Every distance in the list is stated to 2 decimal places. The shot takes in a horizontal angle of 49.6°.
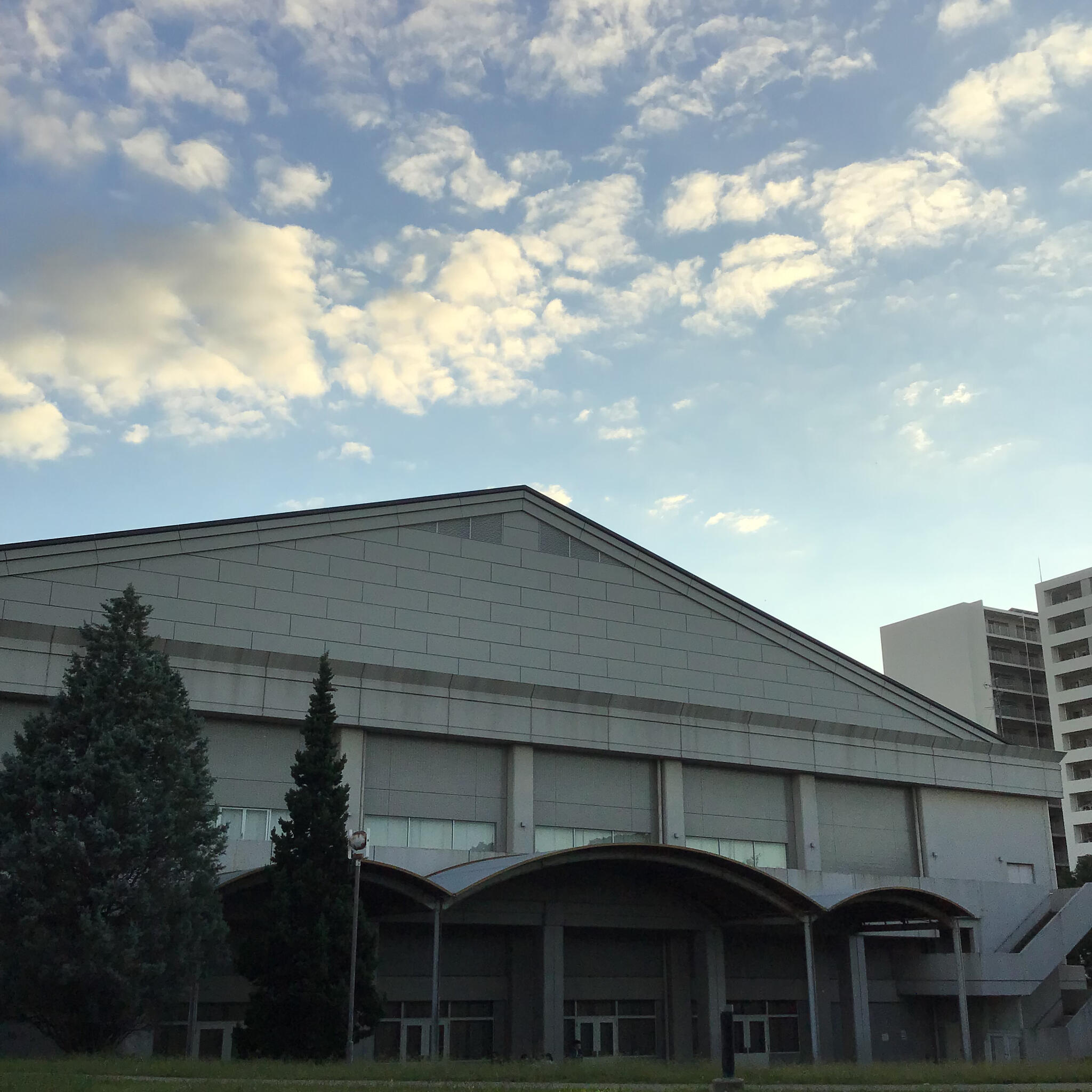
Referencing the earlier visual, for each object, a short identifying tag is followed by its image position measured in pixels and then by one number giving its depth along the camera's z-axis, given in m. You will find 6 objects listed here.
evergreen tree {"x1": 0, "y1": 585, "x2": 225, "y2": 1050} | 24.44
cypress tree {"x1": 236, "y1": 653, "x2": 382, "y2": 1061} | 25.95
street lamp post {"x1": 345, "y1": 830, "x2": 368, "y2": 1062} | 25.58
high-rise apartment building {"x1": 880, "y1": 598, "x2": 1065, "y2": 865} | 99.19
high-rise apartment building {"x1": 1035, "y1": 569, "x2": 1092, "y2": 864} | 95.00
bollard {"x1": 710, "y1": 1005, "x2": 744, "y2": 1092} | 19.23
